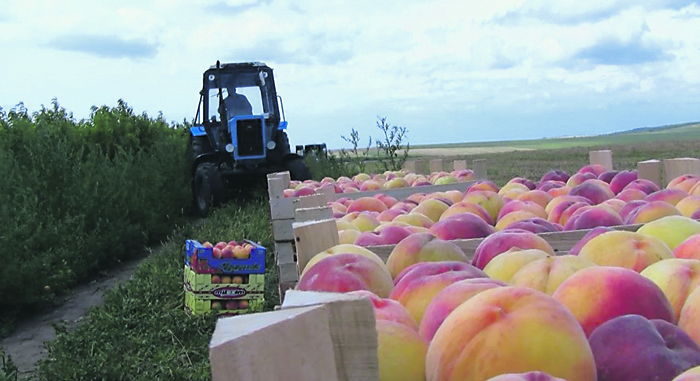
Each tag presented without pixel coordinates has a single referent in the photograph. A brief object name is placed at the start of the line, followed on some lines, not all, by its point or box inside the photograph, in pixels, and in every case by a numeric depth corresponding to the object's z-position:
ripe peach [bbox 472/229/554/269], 2.12
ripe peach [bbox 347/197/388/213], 3.98
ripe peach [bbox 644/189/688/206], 3.24
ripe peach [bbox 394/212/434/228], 3.08
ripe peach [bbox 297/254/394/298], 1.75
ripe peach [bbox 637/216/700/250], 2.21
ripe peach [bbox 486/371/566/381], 0.90
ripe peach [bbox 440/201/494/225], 3.15
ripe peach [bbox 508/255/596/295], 1.64
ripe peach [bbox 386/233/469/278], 2.06
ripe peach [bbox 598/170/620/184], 4.74
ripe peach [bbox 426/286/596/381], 1.10
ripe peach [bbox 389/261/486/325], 1.56
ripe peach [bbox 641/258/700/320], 1.56
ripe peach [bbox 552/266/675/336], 1.38
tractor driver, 13.04
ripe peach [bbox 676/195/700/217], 2.98
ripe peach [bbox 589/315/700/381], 1.15
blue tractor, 12.18
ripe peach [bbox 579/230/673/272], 1.85
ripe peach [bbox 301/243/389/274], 2.06
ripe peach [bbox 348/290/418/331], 1.35
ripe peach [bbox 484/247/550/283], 1.85
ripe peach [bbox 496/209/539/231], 2.98
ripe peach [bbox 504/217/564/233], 2.63
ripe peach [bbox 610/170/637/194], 4.30
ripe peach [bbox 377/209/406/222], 3.40
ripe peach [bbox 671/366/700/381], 0.88
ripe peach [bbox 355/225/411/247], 2.54
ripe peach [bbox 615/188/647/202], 3.66
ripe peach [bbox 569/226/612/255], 2.22
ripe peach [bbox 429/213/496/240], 2.64
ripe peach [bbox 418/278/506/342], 1.36
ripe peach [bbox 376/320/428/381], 1.24
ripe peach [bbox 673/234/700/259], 1.92
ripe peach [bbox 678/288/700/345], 1.37
